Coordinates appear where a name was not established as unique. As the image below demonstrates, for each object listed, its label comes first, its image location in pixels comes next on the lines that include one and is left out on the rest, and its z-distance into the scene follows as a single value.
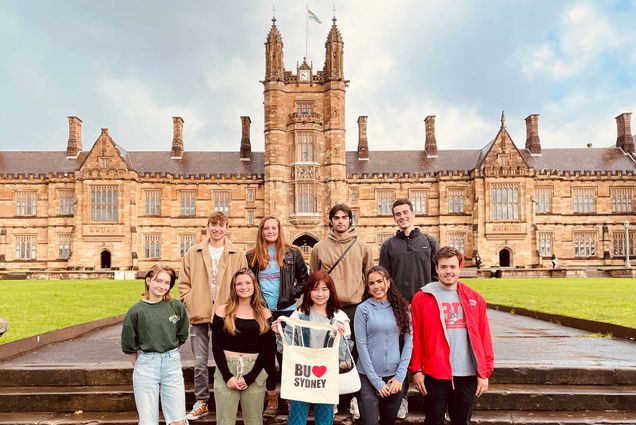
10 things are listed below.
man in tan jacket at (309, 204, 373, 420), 6.29
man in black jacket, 6.51
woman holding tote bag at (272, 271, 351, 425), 5.41
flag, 45.19
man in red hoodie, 5.30
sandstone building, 43.78
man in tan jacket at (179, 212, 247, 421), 6.52
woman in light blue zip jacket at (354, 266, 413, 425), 5.48
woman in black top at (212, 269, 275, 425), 5.62
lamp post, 39.97
